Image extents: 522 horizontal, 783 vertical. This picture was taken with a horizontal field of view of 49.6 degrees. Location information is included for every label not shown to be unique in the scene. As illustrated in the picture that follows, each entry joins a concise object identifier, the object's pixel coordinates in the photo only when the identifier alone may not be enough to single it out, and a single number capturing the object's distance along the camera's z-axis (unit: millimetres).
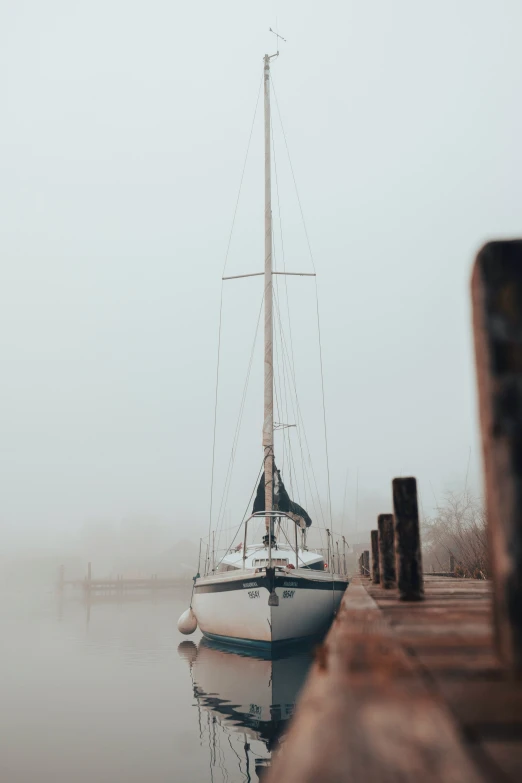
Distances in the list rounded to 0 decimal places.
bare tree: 14926
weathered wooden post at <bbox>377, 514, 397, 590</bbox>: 7804
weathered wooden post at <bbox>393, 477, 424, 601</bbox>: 5246
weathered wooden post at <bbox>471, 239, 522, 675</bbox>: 1377
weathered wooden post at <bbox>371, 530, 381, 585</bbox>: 10523
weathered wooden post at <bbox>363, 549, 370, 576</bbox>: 19762
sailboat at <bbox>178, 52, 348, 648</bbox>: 12844
